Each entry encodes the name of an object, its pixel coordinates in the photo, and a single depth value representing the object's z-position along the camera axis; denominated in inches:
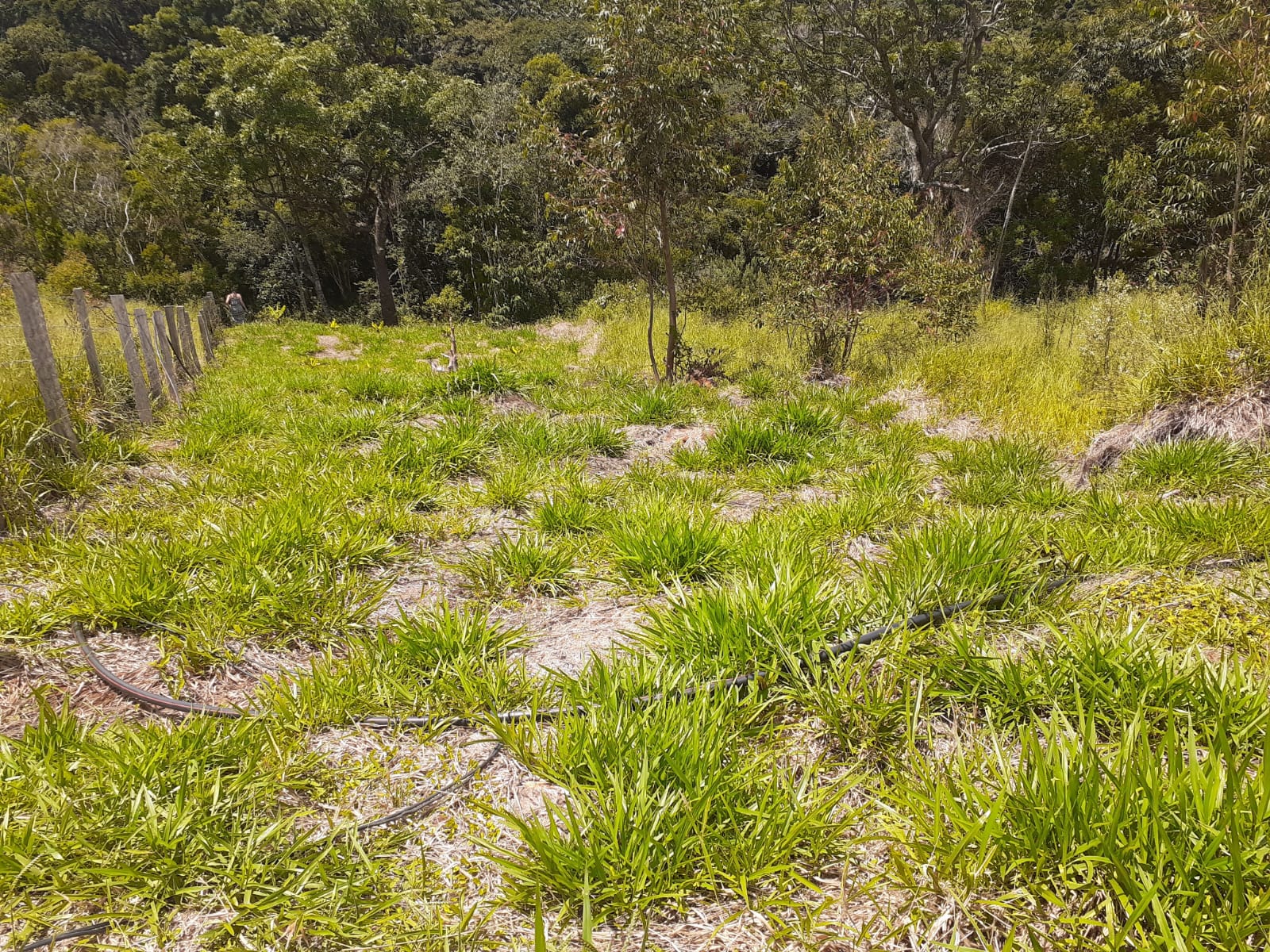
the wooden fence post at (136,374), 254.5
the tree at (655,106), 339.6
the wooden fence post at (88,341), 234.1
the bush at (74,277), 992.9
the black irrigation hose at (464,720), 80.7
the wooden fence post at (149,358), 281.6
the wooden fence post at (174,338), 358.9
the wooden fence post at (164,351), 308.2
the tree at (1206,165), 241.6
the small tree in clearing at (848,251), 383.9
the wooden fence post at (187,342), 378.4
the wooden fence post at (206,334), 454.0
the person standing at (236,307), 754.2
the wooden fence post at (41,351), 172.7
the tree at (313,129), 776.9
